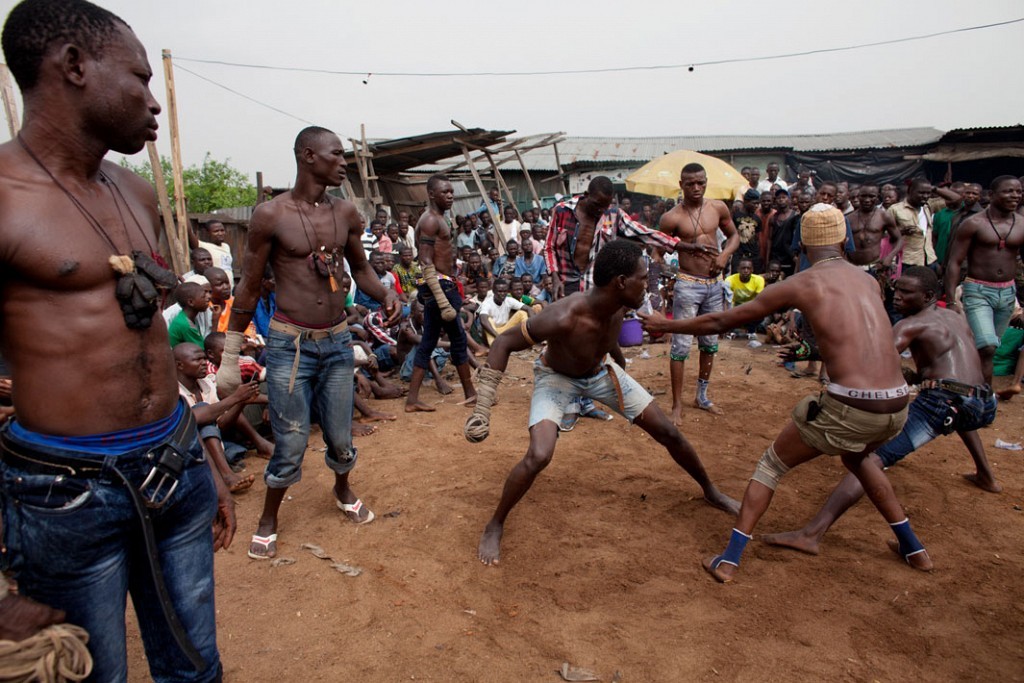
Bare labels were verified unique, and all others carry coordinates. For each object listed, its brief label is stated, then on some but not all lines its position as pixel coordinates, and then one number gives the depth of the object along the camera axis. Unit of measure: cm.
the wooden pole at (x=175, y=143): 817
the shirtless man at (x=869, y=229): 732
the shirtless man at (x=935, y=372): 380
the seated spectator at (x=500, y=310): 912
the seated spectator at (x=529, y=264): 1136
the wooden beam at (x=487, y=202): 1346
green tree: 2686
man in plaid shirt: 588
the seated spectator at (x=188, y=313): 525
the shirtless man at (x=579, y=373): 348
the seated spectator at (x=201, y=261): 712
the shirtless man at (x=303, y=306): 351
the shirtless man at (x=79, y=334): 153
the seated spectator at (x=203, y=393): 439
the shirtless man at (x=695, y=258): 589
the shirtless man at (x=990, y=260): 545
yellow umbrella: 1257
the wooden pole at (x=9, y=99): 626
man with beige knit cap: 312
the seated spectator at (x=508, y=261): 1191
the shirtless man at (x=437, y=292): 612
